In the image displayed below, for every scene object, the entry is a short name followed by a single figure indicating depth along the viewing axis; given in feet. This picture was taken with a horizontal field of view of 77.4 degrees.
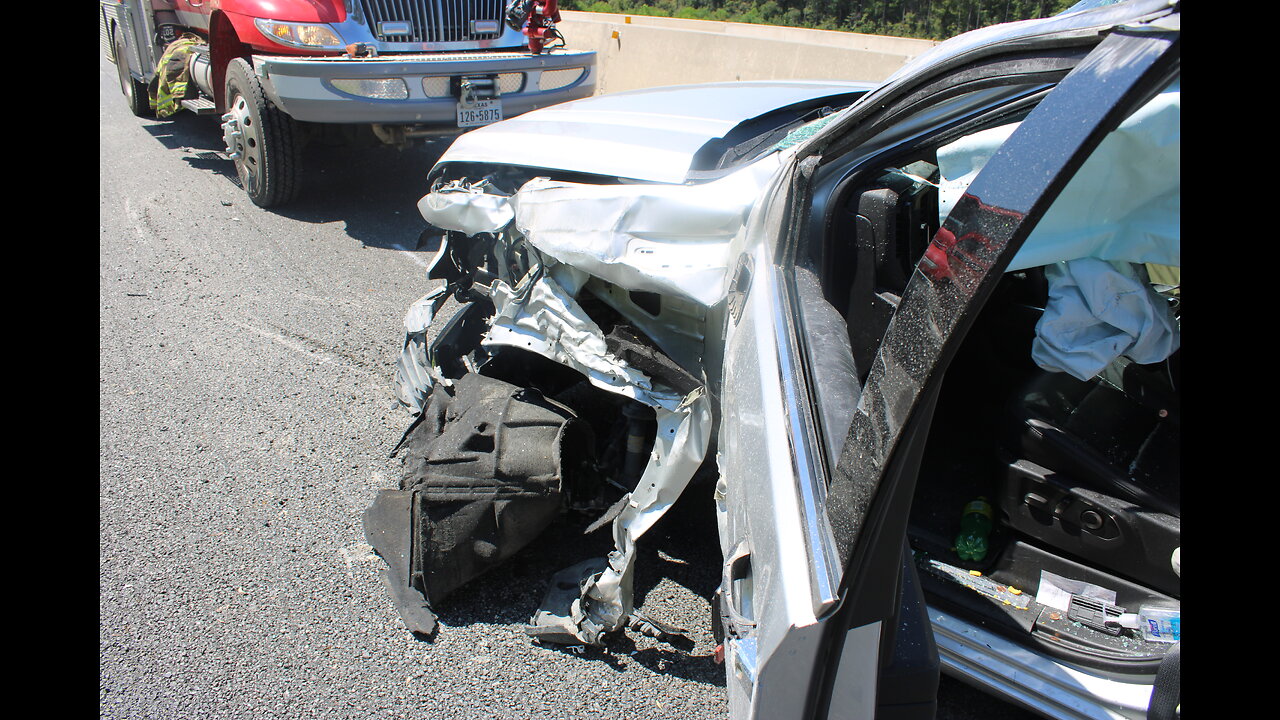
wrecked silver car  3.52
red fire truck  16.48
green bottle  6.63
